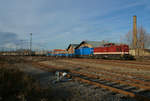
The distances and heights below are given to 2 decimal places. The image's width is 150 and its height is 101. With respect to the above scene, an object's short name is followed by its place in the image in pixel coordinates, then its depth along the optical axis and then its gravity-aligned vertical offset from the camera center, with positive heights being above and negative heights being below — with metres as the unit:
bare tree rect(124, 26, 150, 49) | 50.95 +6.29
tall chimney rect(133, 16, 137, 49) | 44.78 +7.55
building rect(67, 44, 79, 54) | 57.41 +2.69
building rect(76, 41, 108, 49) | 49.43 +3.33
